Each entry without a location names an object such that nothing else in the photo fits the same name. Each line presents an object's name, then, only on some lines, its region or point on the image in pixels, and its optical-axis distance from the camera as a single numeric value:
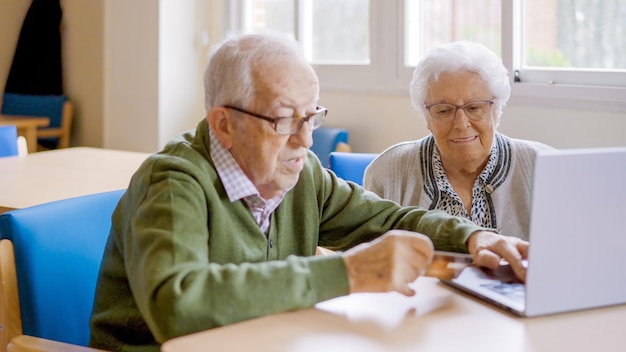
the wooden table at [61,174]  2.68
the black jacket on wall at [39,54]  6.23
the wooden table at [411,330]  1.18
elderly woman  2.23
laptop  1.22
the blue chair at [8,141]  3.56
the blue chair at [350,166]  2.53
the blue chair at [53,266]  1.58
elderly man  1.26
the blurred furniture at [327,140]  4.18
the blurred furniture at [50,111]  6.01
